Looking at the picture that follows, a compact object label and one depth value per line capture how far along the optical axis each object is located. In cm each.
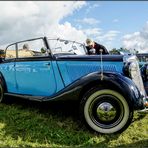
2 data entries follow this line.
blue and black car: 361
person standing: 522
